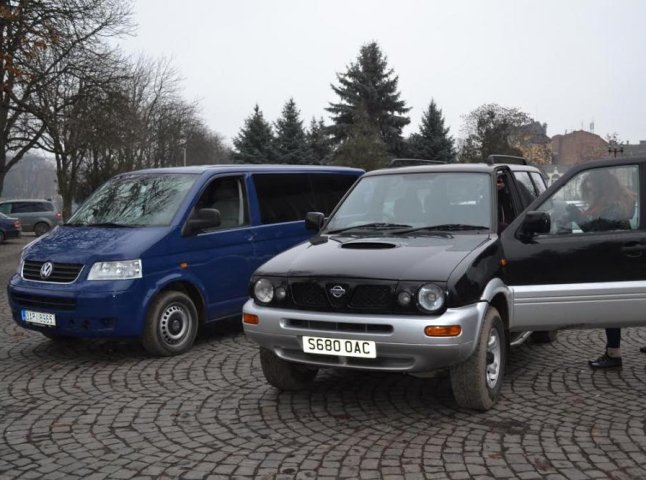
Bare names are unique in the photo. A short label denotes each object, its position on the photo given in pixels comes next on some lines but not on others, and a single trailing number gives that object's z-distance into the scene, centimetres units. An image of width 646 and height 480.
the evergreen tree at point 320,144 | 5099
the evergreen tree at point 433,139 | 4853
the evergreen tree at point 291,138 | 4862
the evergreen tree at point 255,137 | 5038
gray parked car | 2912
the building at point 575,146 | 8952
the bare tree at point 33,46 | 1767
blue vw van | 623
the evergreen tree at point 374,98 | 5075
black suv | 435
